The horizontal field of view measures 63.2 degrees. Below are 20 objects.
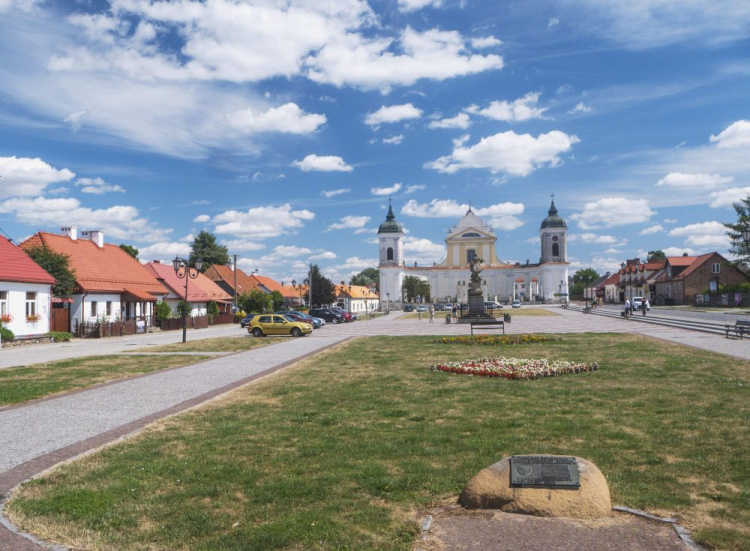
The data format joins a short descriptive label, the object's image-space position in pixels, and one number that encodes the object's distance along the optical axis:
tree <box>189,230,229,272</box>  96.19
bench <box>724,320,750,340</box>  25.23
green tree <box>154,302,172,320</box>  43.38
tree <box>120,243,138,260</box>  76.34
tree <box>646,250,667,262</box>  133.75
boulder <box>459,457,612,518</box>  5.28
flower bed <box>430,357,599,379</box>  14.25
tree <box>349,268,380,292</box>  184.75
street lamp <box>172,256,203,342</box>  29.92
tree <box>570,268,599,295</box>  166.50
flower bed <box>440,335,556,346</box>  24.16
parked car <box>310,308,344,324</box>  57.25
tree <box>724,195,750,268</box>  51.25
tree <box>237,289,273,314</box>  60.00
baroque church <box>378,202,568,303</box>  130.75
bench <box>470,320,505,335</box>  35.75
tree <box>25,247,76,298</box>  34.03
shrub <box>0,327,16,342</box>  27.76
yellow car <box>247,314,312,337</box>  34.34
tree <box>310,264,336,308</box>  82.25
